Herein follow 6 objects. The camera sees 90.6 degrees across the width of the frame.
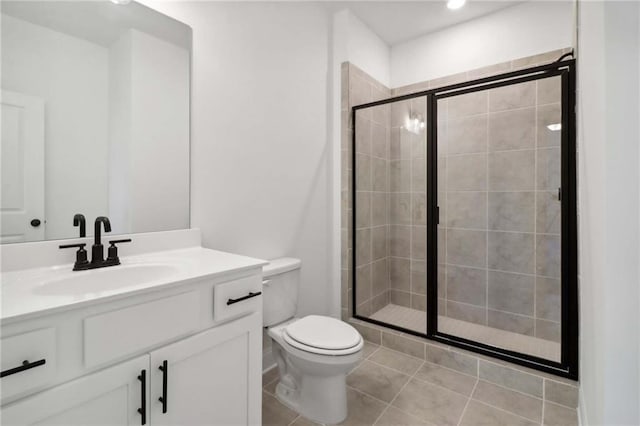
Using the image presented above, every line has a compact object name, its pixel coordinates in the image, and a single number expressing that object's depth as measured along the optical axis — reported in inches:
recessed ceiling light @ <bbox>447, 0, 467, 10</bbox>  89.2
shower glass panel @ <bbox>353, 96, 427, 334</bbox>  100.2
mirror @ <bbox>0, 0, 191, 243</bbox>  43.4
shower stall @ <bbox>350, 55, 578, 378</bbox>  86.7
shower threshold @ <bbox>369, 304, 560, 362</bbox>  80.2
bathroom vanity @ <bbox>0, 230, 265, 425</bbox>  29.3
